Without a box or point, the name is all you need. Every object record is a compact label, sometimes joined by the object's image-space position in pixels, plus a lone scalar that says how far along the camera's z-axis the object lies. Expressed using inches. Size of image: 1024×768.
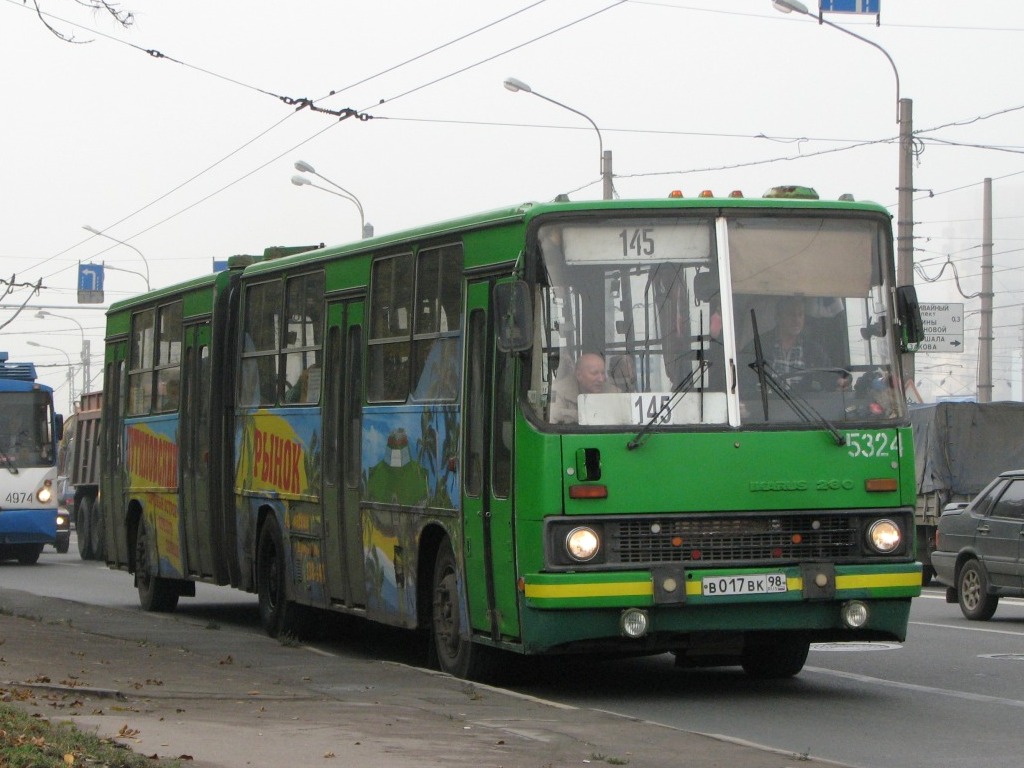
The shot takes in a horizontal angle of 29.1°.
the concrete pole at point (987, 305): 1736.0
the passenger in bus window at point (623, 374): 444.8
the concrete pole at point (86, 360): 3762.3
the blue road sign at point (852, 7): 1078.4
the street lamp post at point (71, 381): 4355.3
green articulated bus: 440.1
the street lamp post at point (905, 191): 1129.4
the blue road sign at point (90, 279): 2237.9
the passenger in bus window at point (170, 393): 758.5
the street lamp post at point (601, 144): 1337.4
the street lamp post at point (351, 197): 1815.8
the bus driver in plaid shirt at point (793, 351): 452.1
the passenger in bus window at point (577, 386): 442.3
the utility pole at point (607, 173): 1376.4
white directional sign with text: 1418.6
